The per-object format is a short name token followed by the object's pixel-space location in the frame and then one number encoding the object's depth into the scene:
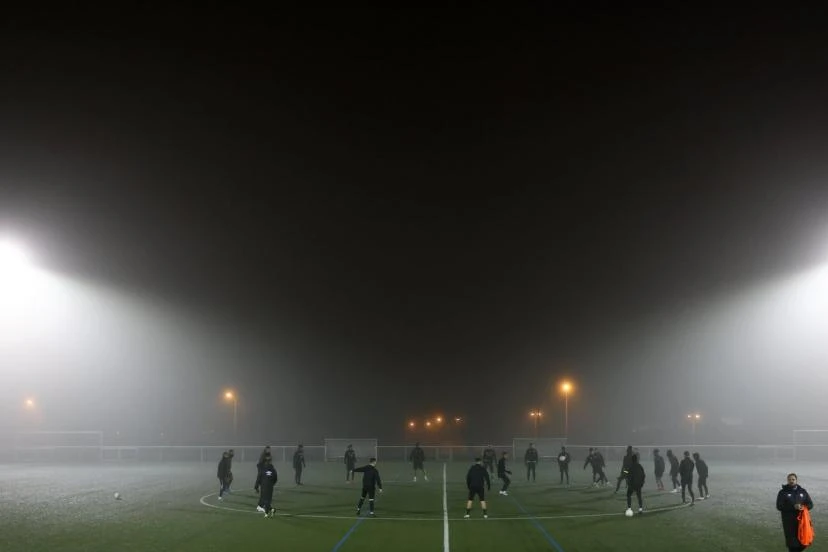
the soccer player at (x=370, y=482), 26.16
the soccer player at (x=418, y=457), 45.22
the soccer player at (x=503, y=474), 34.75
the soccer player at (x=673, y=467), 35.55
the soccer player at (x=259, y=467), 26.30
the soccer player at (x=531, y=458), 42.94
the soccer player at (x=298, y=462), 39.81
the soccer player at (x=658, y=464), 36.72
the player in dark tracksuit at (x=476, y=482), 25.75
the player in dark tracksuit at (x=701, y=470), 31.80
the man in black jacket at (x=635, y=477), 26.06
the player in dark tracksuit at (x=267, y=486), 25.44
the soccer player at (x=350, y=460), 40.72
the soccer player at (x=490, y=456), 44.16
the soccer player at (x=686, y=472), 30.50
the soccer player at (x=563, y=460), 40.50
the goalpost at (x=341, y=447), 68.00
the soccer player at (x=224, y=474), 32.09
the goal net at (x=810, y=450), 69.50
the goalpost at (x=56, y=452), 69.82
